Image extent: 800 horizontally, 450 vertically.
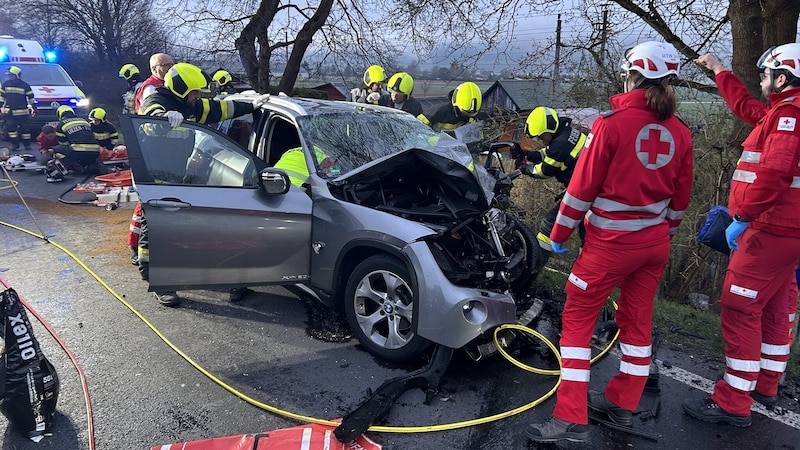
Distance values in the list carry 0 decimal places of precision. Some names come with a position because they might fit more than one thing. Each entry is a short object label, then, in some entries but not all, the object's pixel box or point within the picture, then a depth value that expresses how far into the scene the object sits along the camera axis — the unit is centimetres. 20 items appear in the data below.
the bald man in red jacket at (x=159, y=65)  611
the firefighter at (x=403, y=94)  698
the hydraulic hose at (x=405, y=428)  301
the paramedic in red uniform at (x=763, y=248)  291
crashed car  346
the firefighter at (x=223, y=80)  891
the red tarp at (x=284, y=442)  268
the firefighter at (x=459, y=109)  630
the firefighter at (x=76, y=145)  995
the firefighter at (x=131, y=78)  978
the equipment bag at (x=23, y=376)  275
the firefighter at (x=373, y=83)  769
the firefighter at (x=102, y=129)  1004
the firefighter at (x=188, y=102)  471
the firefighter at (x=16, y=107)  1298
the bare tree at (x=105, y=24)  2552
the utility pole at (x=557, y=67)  774
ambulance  1396
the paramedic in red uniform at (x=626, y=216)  275
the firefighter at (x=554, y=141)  430
